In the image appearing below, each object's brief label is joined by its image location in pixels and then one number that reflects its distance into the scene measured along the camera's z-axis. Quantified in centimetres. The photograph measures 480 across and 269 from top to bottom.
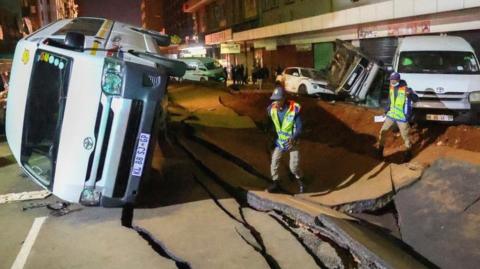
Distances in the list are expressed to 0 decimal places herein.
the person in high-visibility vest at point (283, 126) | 752
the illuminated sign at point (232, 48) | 4138
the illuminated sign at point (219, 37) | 4766
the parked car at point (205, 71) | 3198
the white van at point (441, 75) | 1190
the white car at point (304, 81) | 2014
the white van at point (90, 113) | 548
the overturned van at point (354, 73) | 1438
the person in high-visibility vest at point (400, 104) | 962
